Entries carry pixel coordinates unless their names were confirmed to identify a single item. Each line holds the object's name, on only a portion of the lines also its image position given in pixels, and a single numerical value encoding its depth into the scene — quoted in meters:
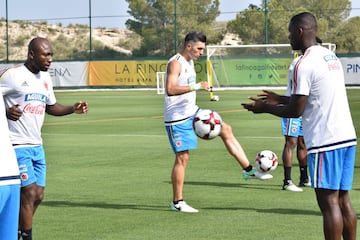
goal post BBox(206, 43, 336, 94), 50.34
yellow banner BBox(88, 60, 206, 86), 54.56
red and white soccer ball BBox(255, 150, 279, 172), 12.69
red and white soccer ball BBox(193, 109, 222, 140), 11.57
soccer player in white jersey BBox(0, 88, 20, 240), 5.43
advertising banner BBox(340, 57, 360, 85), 49.86
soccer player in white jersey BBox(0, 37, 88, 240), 9.21
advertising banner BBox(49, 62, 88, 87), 55.59
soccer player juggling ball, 11.60
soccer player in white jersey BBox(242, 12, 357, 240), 7.90
